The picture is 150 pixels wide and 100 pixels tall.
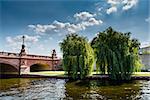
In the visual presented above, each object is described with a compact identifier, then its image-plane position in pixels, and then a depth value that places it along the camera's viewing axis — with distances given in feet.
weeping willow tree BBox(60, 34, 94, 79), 101.96
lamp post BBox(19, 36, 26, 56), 140.32
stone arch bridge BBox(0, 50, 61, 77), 131.64
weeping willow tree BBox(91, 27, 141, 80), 95.81
